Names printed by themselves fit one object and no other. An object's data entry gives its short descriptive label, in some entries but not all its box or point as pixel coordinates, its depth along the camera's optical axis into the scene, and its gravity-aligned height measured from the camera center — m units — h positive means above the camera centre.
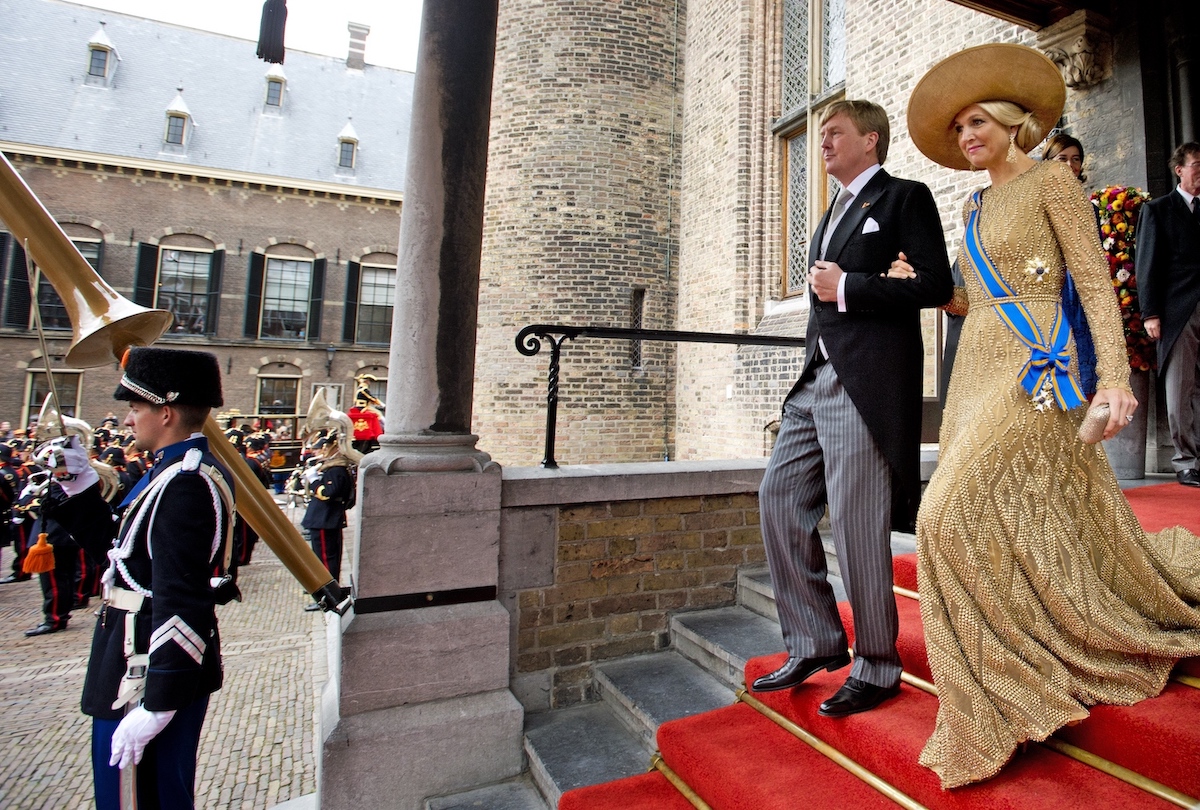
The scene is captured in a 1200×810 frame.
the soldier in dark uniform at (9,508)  8.17 -1.02
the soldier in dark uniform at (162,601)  1.89 -0.50
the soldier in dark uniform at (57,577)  6.39 -1.43
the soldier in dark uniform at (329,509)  6.98 -0.71
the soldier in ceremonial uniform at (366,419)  7.57 +0.29
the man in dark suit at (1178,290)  3.70 +1.06
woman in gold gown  1.58 -0.08
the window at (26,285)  18.81 +4.27
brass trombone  1.98 +0.41
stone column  2.59 -0.36
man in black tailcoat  1.81 +0.12
